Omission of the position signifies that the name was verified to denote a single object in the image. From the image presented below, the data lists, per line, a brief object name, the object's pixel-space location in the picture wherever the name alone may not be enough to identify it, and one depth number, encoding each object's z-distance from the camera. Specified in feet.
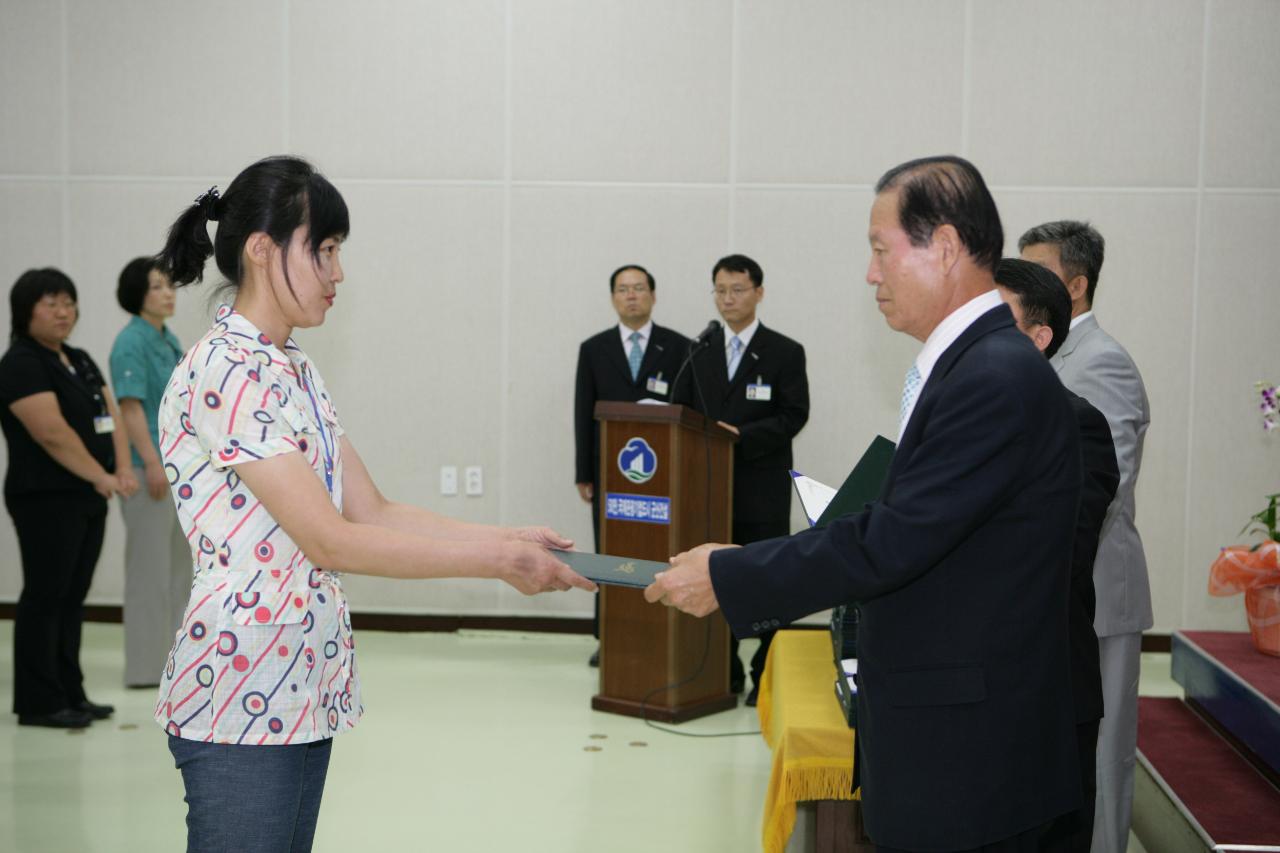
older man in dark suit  5.29
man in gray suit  9.22
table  9.45
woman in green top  16.75
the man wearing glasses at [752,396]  17.35
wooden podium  15.57
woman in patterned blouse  5.42
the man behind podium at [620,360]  19.04
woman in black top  15.15
